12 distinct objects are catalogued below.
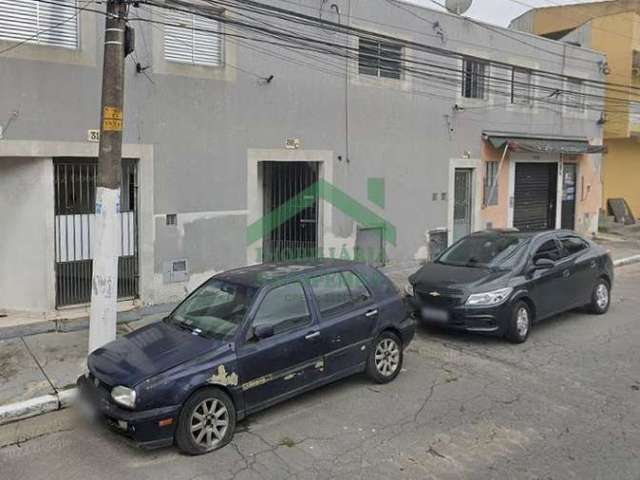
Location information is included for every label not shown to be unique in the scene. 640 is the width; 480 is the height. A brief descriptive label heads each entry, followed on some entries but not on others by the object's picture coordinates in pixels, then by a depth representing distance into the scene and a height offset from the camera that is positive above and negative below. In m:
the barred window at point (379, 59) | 12.02 +2.87
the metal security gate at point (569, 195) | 18.17 +0.08
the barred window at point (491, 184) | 15.30 +0.33
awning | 14.92 +1.47
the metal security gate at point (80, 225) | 8.48 -0.53
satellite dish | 13.92 +4.55
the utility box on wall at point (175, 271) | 9.39 -1.31
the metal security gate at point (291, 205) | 11.65 -0.25
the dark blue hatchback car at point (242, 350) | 4.66 -1.45
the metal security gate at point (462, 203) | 14.63 -0.18
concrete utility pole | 6.27 +0.20
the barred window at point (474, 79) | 14.30 +2.94
